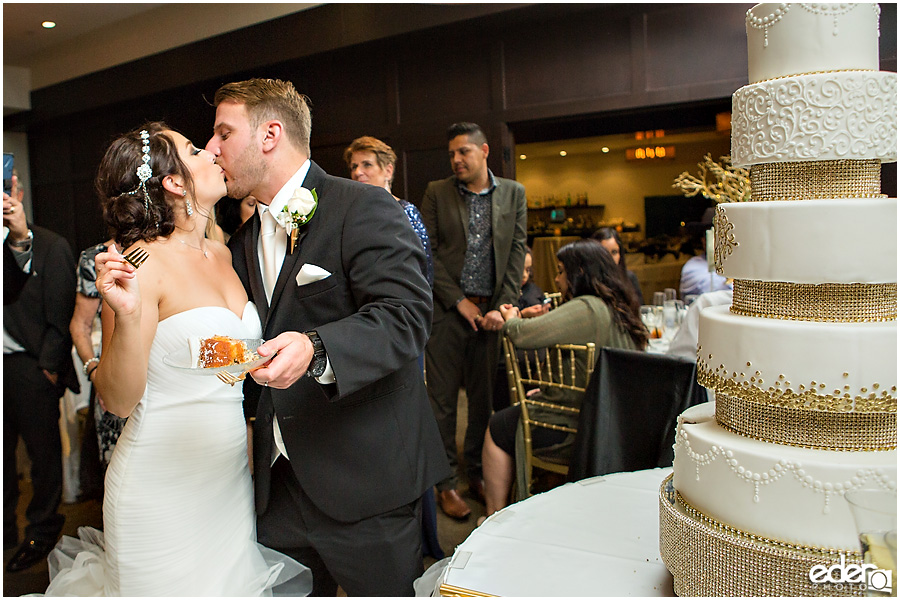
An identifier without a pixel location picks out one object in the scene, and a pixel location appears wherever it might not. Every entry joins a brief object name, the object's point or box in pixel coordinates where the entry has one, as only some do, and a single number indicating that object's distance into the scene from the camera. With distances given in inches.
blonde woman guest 119.0
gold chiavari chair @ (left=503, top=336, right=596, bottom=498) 104.3
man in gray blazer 142.9
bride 58.6
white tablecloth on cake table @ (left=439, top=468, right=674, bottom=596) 44.5
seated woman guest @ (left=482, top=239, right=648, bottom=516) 104.7
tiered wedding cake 35.4
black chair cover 85.3
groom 59.7
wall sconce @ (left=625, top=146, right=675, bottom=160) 390.0
